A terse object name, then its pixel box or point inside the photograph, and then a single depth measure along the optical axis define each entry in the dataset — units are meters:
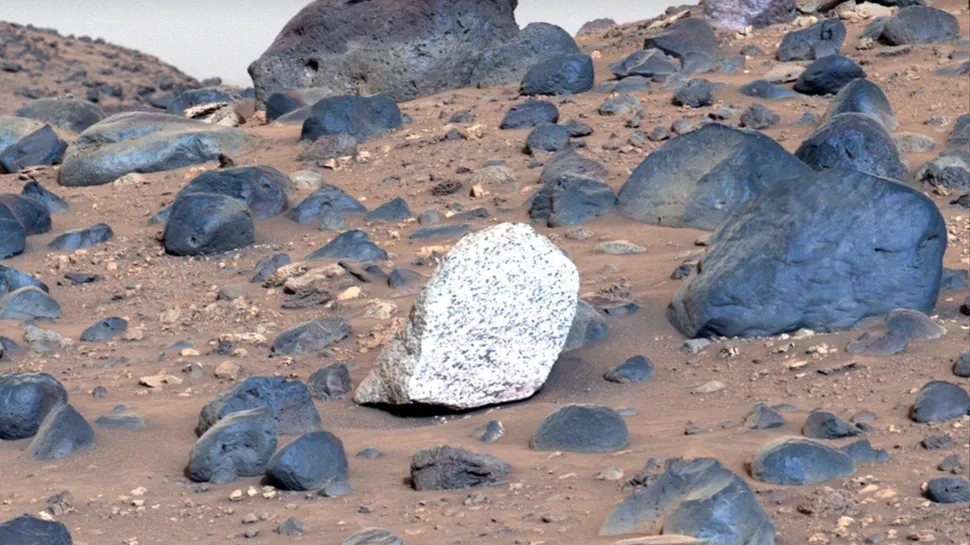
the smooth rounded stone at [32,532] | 5.97
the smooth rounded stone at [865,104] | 13.55
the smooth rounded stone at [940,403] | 6.91
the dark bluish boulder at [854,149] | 11.79
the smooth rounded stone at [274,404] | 7.78
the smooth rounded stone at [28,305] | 10.55
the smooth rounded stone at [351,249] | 11.40
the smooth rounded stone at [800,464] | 6.29
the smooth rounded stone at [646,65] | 16.66
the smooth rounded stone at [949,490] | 5.86
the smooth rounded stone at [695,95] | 15.08
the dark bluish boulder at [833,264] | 8.66
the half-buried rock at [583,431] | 7.05
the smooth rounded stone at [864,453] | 6.48
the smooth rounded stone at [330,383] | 8.48
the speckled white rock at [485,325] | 7.81
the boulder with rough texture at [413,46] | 17.67
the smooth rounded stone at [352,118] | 15.45
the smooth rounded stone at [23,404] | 7.87
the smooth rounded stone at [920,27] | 16.89
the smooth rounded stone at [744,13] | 19.06
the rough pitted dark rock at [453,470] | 6.67
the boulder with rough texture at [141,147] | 15.16
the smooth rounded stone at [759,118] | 14.23
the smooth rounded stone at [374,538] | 5.80
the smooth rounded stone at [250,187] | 13.03
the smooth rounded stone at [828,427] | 6.83
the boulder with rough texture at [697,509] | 5.62
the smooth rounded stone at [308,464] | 6.80
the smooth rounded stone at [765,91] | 15.29
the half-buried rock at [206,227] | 11.95
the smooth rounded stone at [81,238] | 12.65
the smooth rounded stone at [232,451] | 7.05
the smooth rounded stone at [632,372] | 8.35
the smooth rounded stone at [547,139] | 14.12
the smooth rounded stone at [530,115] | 15.11
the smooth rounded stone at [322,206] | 12.87
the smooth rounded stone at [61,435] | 7.59
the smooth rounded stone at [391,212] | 12.59
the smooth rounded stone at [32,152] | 16.09
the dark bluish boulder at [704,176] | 11.45
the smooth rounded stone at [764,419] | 7.13
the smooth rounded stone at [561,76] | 16.33
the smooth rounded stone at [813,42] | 16.94
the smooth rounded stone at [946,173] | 11.72
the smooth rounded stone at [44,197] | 14.01
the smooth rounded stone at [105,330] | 10.09
